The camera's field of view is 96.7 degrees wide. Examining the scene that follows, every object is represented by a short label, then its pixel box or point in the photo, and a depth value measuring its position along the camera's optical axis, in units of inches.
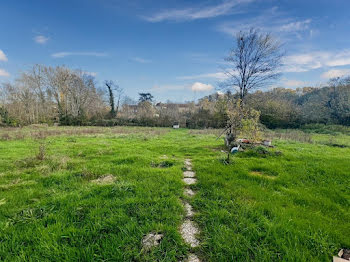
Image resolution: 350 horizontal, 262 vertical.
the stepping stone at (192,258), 73.3
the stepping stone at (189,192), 138.2
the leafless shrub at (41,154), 230.4
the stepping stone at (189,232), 84.0
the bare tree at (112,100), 1233.6
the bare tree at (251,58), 504.1
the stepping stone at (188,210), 108.3
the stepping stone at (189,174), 185.3
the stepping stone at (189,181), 161.5
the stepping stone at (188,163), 221.0
